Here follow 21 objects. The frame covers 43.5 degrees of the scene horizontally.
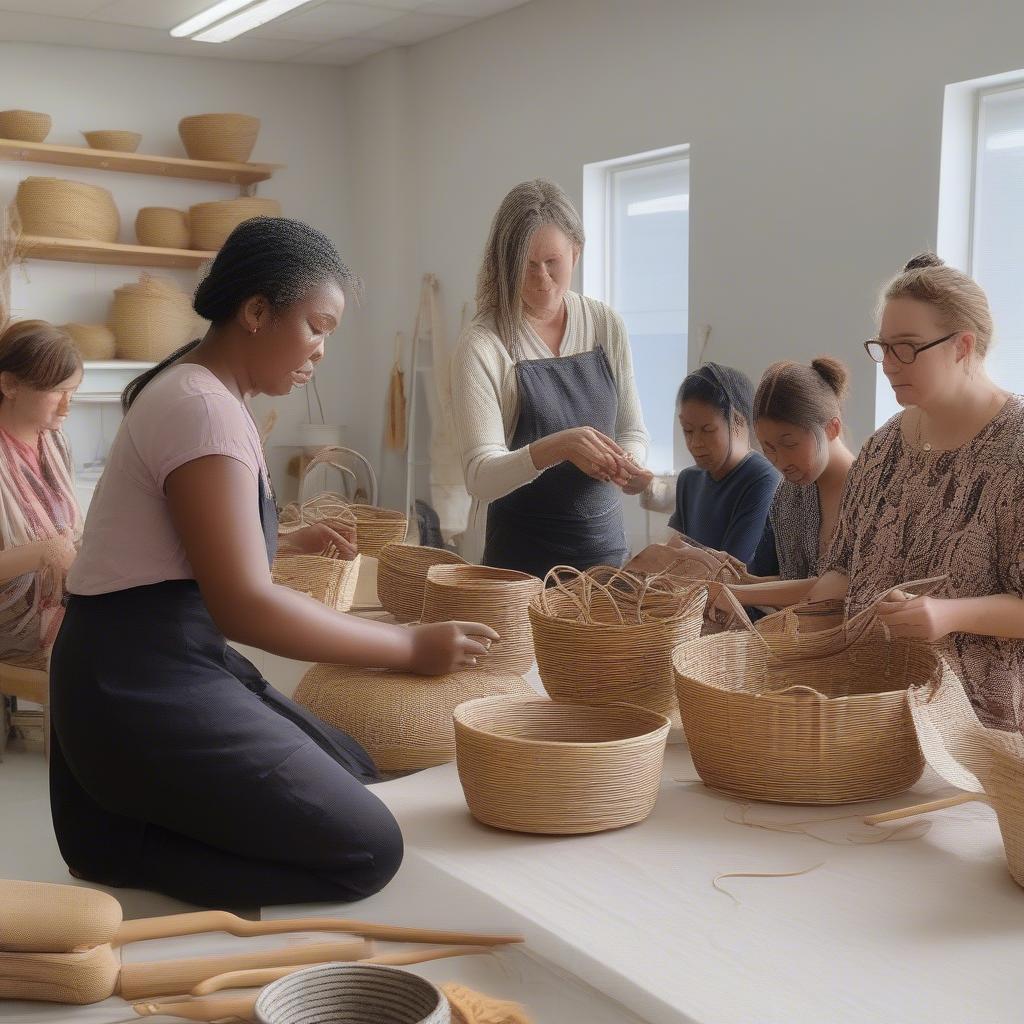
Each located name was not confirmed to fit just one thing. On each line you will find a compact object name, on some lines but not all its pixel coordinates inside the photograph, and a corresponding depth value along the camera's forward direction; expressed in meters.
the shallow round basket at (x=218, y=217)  6.59
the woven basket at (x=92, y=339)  6.33
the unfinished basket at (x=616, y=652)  2.19
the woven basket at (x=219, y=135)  6.64
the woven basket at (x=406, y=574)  3.01
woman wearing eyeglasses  2.08
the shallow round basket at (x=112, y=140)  6.37
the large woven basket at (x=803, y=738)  1.88
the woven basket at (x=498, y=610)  2.62
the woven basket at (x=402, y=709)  2.30
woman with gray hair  2.83
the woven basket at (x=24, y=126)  6.17
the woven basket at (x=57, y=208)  6.13
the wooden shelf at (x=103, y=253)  6.21
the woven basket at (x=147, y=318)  6.43
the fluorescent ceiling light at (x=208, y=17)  5.63
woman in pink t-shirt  1.77
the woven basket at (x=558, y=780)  1.81
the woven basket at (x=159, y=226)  6.53
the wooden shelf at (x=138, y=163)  6.28
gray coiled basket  1.31
